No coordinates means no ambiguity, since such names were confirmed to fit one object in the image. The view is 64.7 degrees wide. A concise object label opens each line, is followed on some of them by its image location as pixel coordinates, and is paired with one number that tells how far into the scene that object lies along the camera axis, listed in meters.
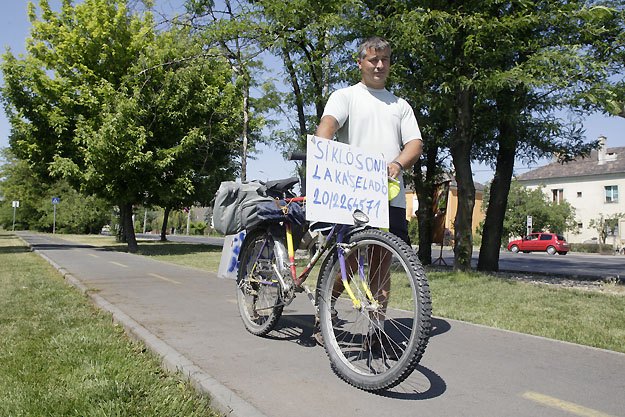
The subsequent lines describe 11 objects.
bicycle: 2.71
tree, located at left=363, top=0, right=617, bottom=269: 8.85
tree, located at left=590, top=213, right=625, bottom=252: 43.39
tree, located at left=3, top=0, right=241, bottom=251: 20.12
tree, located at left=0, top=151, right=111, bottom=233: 54.41
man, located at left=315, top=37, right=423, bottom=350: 3.64
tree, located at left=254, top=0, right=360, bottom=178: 11.78
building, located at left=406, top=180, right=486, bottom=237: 61.03
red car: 37.16
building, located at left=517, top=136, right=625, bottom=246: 50.66
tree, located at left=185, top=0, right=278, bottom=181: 13.48
